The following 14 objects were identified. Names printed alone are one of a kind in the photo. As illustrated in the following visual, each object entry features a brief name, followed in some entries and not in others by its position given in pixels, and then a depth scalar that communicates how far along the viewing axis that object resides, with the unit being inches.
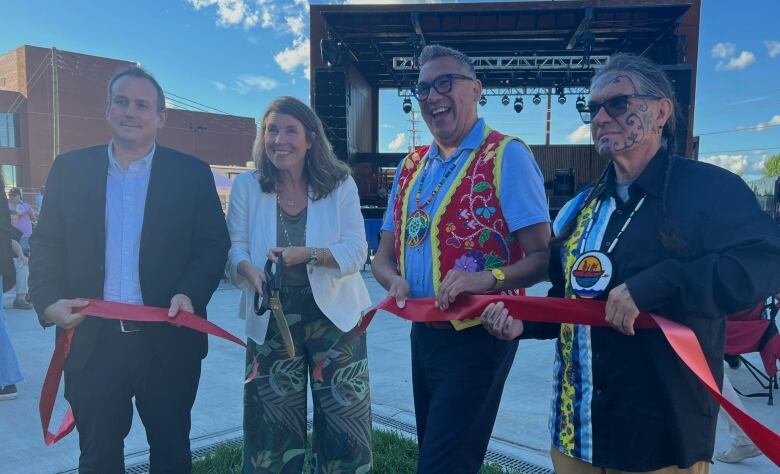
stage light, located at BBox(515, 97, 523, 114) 767.1
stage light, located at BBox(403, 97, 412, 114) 710.3
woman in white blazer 94.3
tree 2623.5
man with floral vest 74.8
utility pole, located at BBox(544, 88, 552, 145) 929.4
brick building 1338.6
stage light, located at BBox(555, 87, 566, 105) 723.7
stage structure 516.4
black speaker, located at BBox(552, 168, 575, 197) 736.3
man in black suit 86.4
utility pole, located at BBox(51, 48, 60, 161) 776.6
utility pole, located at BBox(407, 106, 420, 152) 2220.5
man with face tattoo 54.3
